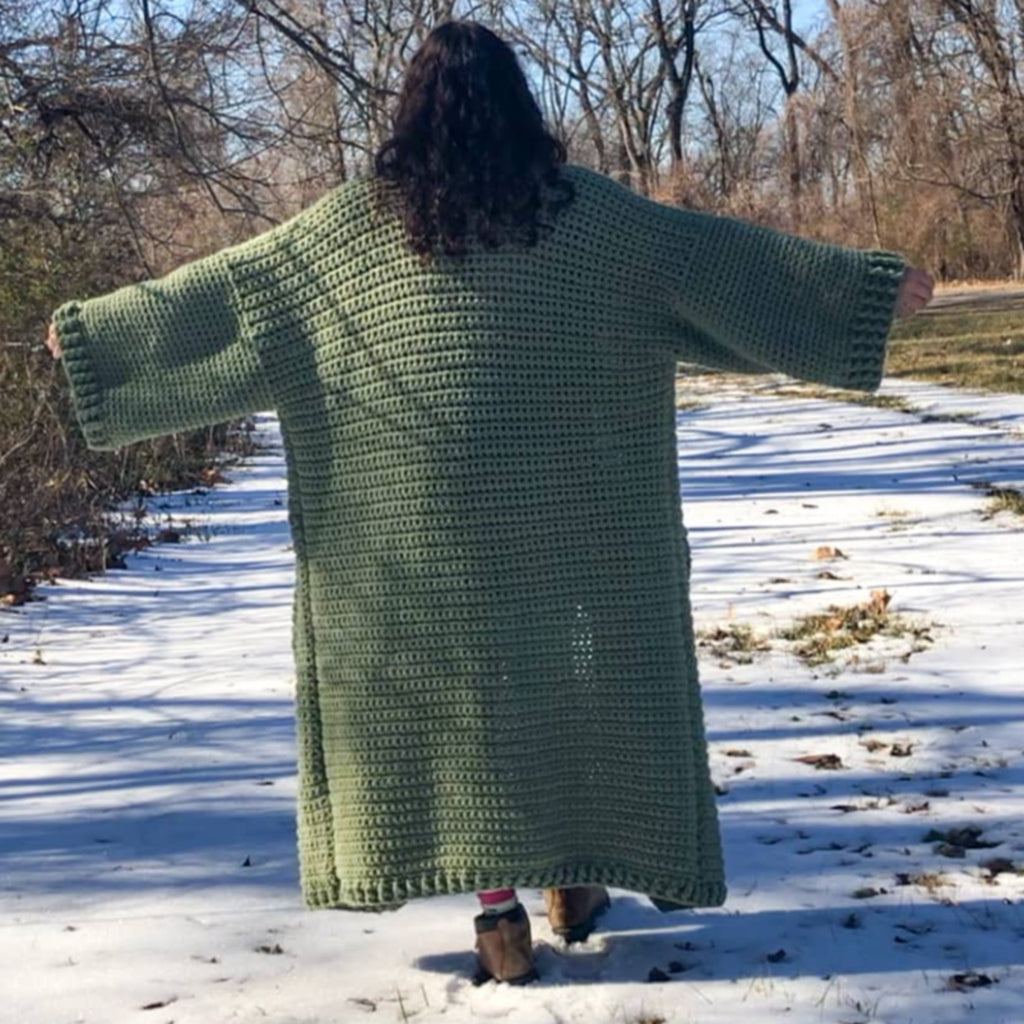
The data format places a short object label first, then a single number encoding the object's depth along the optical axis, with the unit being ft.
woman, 9.41
